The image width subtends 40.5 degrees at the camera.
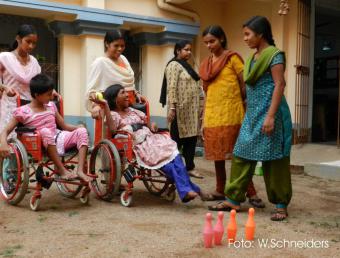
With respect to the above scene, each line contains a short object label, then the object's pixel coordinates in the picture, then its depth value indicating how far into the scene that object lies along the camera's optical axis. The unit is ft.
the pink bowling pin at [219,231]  8.96
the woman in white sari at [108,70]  13.50
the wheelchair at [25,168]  11.80
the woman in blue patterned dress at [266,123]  11.12
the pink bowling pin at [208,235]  9.00
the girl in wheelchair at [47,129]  12.06
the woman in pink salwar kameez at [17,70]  12.94
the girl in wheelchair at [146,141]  12.05
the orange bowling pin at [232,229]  9.21
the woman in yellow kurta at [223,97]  12.65
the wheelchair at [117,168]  12.39
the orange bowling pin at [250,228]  9.53
